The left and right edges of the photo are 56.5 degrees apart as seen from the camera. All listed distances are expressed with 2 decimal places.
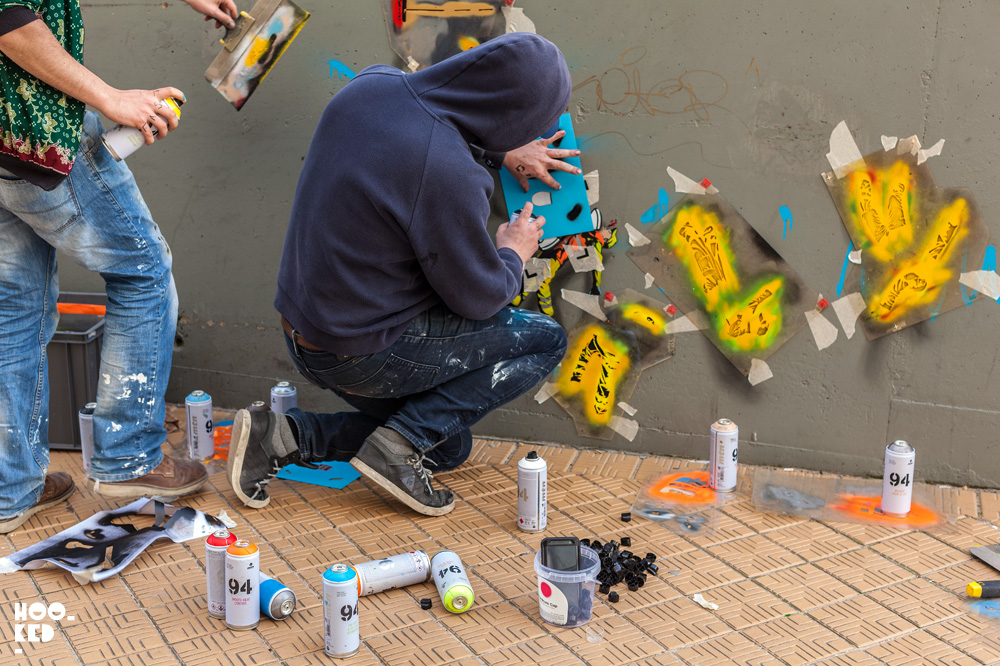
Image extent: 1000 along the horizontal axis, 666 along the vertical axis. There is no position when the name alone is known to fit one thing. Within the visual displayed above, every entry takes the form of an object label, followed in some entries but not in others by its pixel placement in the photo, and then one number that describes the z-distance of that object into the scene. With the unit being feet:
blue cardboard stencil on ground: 11.85
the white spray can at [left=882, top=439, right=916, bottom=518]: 10.90
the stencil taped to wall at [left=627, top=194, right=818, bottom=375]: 11.87
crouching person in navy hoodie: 9.28
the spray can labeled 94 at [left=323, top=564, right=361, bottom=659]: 8.02
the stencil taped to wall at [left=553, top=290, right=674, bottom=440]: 12.46
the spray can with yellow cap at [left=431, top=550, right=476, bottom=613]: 8.89
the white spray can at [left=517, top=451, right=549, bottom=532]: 10.42
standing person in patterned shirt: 8.95
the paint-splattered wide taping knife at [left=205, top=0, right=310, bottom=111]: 12.21
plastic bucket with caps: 8.68
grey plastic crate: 12.54
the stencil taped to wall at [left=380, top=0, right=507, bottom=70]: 11.93
